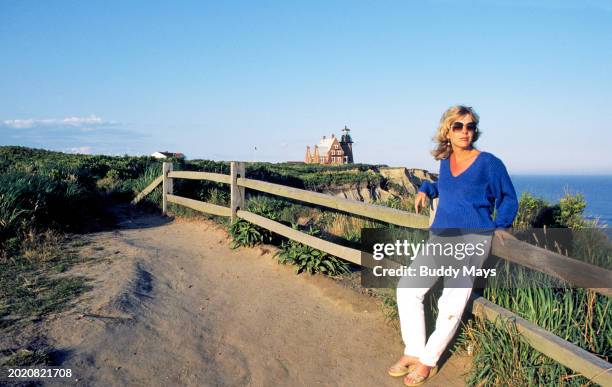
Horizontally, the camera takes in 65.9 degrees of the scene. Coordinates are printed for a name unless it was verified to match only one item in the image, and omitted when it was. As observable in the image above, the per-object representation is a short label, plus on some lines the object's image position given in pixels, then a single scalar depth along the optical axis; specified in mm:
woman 3271
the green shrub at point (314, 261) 5984
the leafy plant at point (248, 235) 7125
